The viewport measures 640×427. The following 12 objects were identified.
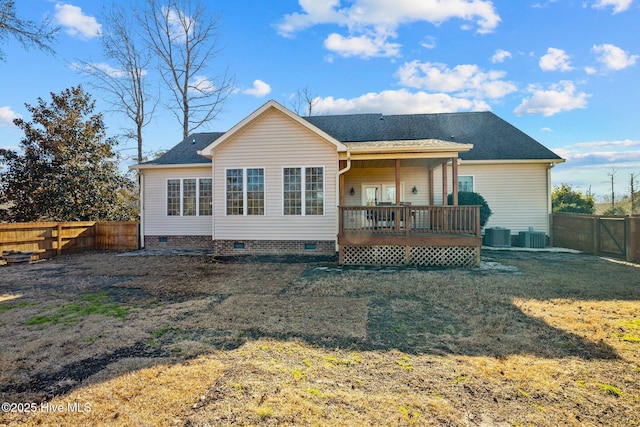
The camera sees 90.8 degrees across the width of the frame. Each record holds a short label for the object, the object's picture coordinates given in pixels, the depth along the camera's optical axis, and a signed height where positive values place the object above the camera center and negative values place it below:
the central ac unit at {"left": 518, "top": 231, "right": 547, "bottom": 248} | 12.46 -0.97
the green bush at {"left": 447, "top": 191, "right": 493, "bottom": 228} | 12.34 +0.56
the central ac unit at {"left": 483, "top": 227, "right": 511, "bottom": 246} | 12.70 -0.89
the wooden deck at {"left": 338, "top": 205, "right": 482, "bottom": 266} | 9.08 -0.64
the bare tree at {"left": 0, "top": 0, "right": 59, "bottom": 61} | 10.34 +6.37
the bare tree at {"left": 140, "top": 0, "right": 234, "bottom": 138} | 21.09 +11.46
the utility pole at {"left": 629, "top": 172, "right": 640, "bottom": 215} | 22.28 +2.13
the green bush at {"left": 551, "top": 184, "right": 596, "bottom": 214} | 15.06 +0.68
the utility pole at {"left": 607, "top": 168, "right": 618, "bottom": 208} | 25.36 +2.44
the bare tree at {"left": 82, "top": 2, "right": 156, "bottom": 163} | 20.41 +9.75
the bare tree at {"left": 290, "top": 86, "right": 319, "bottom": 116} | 27.22 +10.08
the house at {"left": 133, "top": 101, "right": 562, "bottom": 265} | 9.47 +1.16
